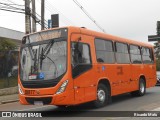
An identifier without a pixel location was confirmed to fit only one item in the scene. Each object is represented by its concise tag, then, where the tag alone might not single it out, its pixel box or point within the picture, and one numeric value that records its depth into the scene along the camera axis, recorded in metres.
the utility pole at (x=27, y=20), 24.28
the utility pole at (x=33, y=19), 25.74
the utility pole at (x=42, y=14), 26.23
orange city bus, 11.98
